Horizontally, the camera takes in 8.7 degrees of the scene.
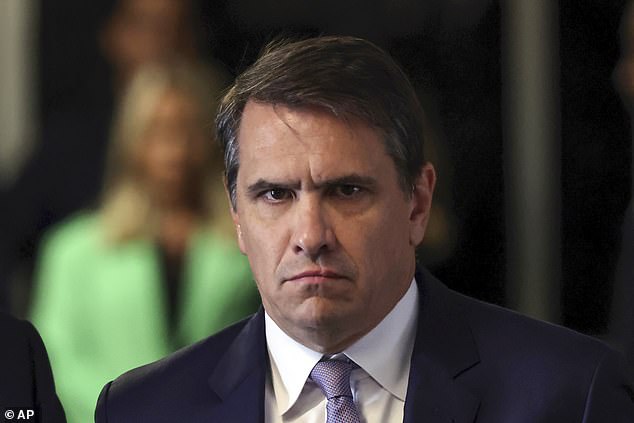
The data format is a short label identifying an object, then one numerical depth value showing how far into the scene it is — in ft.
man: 11.98
